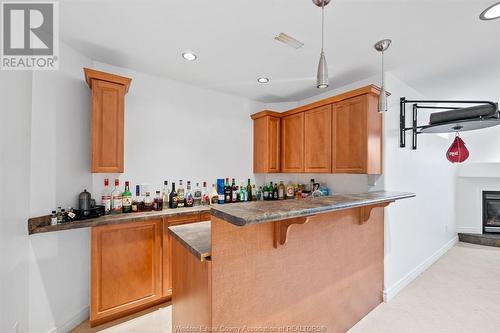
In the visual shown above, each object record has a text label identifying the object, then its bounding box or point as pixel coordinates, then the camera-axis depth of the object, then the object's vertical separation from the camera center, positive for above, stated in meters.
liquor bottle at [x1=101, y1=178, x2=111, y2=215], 2.20 -0.33
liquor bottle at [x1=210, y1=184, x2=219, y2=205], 3.00 -0.40
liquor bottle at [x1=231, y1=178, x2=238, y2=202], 3.13 -0.36
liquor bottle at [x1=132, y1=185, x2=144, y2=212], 2.40 -0.36
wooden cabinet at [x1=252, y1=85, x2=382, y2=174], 2.30 +0.40
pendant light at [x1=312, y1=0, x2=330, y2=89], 1.25 +0.54
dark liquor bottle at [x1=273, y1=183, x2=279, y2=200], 3.53 -0.42
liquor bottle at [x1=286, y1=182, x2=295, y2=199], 3.35 -0.37
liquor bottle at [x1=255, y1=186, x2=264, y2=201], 3.49 -0.44
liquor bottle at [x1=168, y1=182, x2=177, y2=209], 2.58 -0.38
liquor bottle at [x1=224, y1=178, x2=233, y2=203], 3.09 -0.37
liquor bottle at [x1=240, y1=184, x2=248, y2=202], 3.25 -0.40
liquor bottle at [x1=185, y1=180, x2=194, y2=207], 2.67 -0.38
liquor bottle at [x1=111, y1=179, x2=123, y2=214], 2.22 -0.35
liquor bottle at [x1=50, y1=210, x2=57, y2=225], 1.77 -0.42
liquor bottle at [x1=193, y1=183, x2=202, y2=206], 2.81 -0.38
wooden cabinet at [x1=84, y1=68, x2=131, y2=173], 2.03 +0.46
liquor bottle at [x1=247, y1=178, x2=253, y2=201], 3.43 -0.38
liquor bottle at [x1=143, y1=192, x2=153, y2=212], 2.41 -0.40
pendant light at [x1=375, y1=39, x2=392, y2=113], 1.73 +1.06
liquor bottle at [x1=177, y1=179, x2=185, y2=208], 2.61 -0.36
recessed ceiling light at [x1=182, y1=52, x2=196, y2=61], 2.13 +1.10
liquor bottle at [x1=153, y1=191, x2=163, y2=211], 2.45 -0.40
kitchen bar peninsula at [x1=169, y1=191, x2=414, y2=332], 1.19 -0.68
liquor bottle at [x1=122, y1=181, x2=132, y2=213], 2.27 -0.35
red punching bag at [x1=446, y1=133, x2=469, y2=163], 3.04 +0.22
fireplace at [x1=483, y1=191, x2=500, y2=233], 4.38 -0.86
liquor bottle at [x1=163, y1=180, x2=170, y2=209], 2.65 -0.31
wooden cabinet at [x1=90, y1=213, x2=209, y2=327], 1.94 -0.95
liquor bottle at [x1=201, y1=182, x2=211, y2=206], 2.92 -0.39
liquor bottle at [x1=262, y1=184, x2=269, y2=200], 3.47 -0.42
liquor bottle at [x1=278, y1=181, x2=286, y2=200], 3.52 -0.39
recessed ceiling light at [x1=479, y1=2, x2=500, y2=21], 1.47 +1.07
